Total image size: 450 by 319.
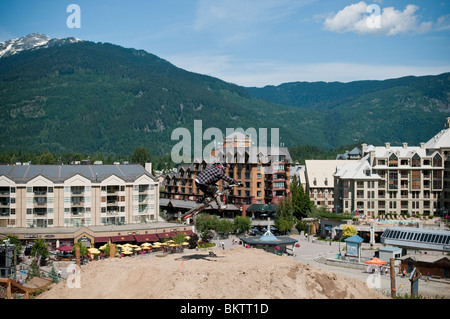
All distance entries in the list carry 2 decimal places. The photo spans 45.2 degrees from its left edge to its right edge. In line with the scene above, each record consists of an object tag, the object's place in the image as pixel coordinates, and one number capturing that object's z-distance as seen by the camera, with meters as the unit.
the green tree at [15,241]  63.24
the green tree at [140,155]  175.68
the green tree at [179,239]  67.31
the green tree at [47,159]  149.98
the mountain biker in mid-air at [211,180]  38.34
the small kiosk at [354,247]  62.01
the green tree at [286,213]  84.31
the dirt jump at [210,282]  32.84
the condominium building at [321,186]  109.94
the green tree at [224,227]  82.06
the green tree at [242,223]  83.75
